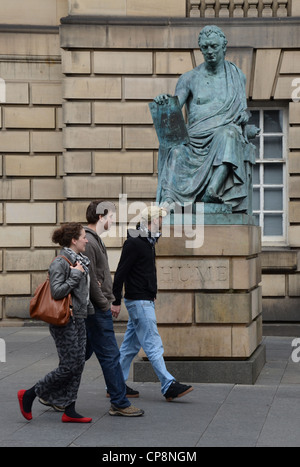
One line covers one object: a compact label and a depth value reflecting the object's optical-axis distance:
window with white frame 15.29
